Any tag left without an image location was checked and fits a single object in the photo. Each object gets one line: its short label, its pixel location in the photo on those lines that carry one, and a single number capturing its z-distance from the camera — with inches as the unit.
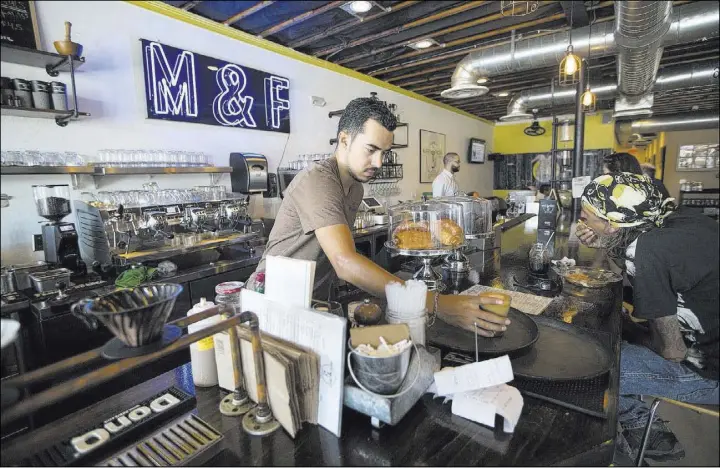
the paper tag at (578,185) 171.8
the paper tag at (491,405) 35.1
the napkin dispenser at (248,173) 144.6
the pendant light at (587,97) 177.9
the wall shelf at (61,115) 76.7
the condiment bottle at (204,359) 44.0
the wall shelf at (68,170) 84.0
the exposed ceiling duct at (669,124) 357.1
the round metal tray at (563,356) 43.1
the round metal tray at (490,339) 47.5
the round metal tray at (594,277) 78.2
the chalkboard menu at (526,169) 346.0
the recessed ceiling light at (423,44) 154.4
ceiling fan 309.2
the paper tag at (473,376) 35.5
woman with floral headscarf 35.2
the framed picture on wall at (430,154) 277.4
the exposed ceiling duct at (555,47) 123.9
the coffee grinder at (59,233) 74.9
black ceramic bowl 26.3
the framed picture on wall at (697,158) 336.5
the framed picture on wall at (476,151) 354.6
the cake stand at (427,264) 73.2
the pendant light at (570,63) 121.9
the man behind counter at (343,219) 49.8
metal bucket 33.8
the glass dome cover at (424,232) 75.6
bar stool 27.8
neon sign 107.0
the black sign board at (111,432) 33.2
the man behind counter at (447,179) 226.7
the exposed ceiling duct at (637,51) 63.0
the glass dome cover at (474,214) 94.4
